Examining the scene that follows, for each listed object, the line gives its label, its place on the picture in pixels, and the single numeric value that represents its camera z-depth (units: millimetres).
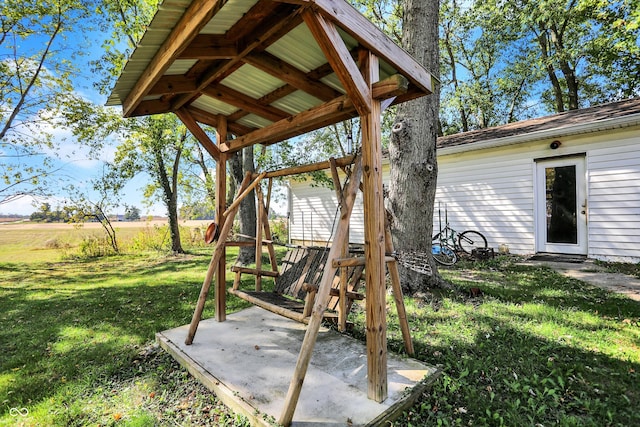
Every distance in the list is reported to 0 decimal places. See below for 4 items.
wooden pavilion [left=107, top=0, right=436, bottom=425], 1742
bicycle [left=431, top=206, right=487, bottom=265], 6840
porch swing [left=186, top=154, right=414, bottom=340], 2089
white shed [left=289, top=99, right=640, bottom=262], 6180
